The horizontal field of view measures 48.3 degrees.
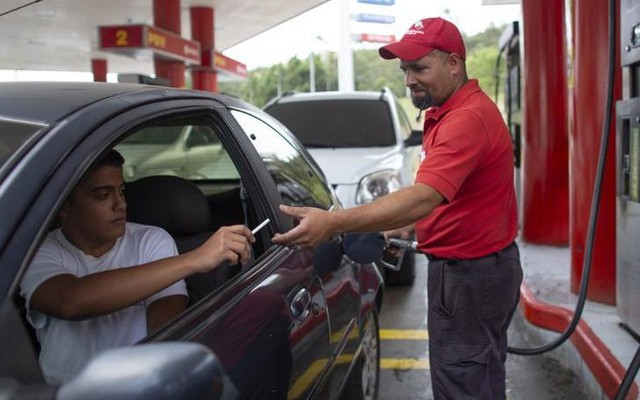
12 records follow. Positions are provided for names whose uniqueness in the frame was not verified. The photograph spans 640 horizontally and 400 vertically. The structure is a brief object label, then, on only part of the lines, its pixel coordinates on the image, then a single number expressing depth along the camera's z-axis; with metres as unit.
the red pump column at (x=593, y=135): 4.54
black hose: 3.42
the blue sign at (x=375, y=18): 36.84
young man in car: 1.80
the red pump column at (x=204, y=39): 22.08
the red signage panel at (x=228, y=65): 22.95
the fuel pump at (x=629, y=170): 3.62
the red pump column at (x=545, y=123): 6.68
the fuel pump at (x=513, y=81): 8.12
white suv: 6.00
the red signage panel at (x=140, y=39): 15.95
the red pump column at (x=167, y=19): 18.30
